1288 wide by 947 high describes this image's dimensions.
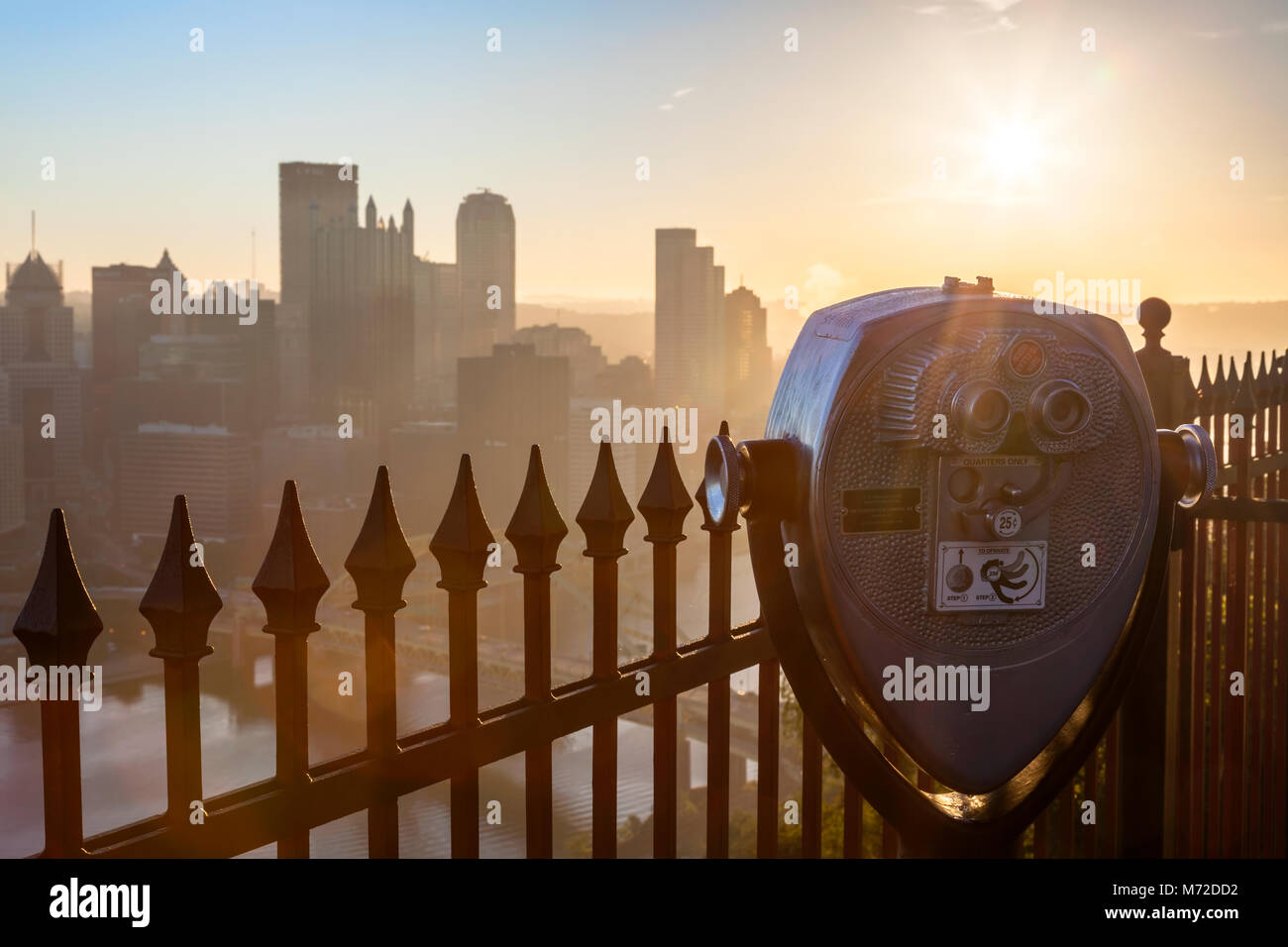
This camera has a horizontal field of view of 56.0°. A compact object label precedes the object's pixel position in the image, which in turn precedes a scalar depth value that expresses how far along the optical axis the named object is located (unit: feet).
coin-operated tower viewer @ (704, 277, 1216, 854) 5.08
